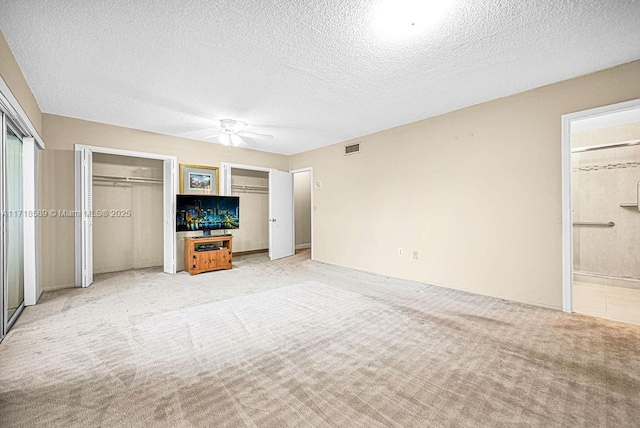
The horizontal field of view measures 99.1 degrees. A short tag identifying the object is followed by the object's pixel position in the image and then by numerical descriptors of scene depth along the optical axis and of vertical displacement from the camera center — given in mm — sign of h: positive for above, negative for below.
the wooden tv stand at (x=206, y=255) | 4832 -744
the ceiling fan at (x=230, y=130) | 4180 +1344
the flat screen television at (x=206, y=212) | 4812 +36
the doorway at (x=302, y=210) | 8047 +106
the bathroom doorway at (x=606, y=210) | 3752 +29
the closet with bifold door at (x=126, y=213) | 4875 +25
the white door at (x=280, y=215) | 6264 -32
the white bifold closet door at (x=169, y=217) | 4840 -52
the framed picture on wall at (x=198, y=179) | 5129 +674
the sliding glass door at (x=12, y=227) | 2436 -123
